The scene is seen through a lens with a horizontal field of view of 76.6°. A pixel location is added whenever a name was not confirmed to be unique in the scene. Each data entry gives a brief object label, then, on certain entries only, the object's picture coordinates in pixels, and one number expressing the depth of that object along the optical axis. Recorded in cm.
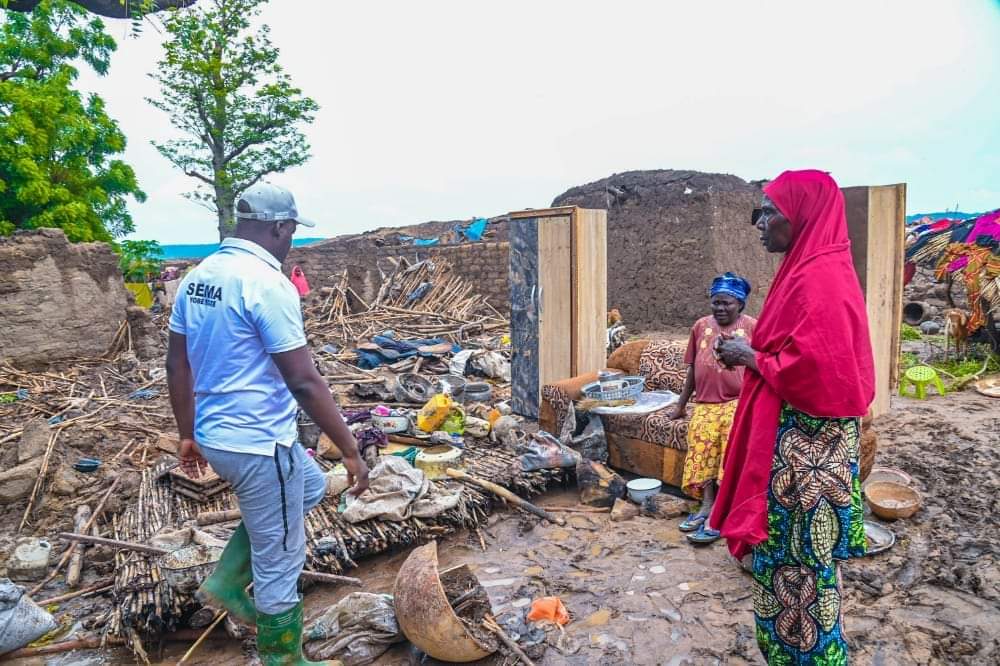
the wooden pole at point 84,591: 355
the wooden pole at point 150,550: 345
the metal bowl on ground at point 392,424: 541
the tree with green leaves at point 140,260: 1570
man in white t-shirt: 218
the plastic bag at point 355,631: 285
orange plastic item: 308
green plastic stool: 682
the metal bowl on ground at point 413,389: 724
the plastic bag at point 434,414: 566
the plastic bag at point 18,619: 301
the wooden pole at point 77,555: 376
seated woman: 397
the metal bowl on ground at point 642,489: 440
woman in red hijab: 190
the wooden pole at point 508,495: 429
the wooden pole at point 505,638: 273
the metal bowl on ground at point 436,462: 465
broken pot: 266
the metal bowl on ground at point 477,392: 754
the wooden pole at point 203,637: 302
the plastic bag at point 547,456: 471
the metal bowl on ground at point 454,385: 753
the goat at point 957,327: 814
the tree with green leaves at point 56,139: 1111
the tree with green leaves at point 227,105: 1914
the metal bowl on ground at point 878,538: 354
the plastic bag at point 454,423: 569
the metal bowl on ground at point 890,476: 418
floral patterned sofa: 447
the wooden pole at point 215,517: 392
